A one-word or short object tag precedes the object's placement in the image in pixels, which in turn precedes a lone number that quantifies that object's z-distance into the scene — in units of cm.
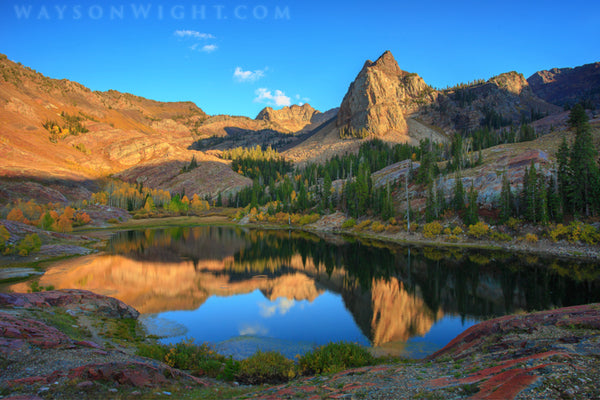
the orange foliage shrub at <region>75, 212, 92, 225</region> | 10200
